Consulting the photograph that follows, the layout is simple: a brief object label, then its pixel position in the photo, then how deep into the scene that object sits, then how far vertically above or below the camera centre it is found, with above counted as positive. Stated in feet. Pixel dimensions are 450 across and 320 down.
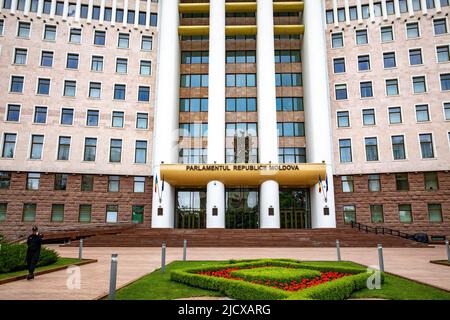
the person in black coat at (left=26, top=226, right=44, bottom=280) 36.37 -4.08
